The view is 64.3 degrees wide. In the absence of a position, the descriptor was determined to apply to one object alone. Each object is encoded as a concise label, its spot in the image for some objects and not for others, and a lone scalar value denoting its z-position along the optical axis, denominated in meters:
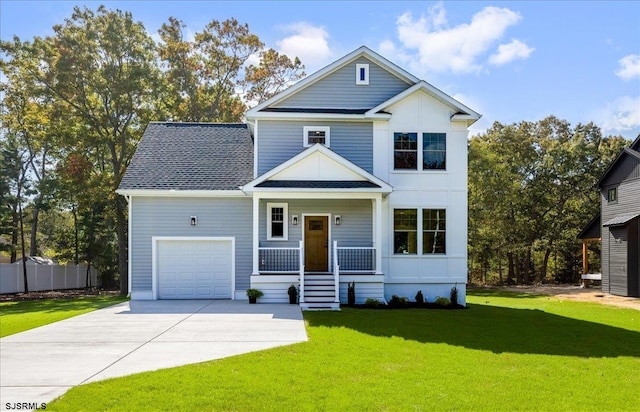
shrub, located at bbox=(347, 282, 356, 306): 16.22
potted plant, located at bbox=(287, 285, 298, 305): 16.08
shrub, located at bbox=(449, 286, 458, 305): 17.14
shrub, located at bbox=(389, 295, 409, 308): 16.53
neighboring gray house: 23.48
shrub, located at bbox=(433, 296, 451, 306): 16.84
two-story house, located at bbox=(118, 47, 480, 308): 17.58
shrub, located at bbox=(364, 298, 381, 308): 16.11
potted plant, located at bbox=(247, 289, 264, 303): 16.20
